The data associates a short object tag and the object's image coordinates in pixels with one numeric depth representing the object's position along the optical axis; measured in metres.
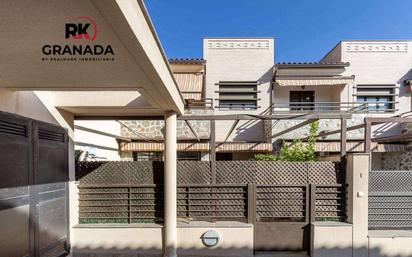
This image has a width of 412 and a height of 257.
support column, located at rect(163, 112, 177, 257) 6.73
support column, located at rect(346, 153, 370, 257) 6.75
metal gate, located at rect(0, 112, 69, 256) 4.57
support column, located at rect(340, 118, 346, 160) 7.00
